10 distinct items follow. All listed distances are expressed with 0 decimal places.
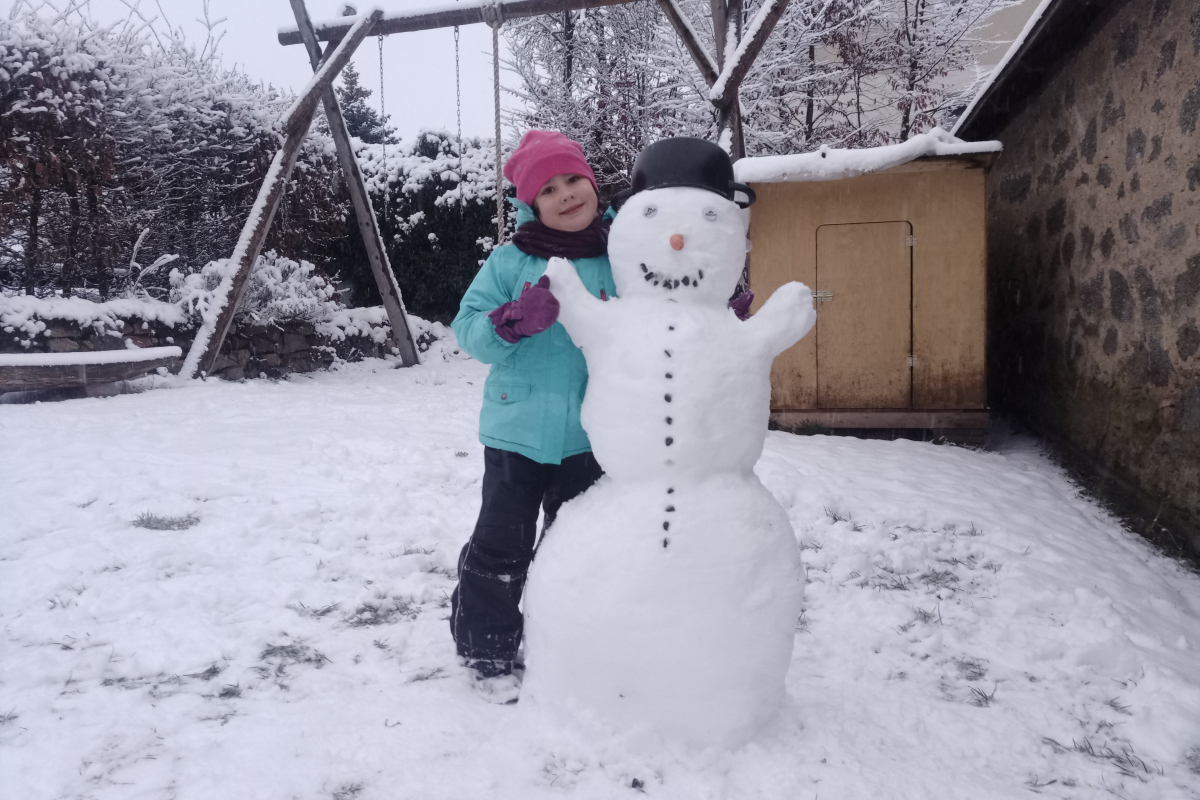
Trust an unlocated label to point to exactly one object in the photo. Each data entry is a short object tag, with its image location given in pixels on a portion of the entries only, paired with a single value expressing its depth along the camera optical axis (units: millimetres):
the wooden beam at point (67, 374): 5484
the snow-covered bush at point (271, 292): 7156
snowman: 1702
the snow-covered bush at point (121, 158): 6066
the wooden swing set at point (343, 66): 4957
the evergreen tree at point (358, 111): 20953
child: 2021
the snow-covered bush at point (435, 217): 10492
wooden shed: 5160
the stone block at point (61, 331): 5996
